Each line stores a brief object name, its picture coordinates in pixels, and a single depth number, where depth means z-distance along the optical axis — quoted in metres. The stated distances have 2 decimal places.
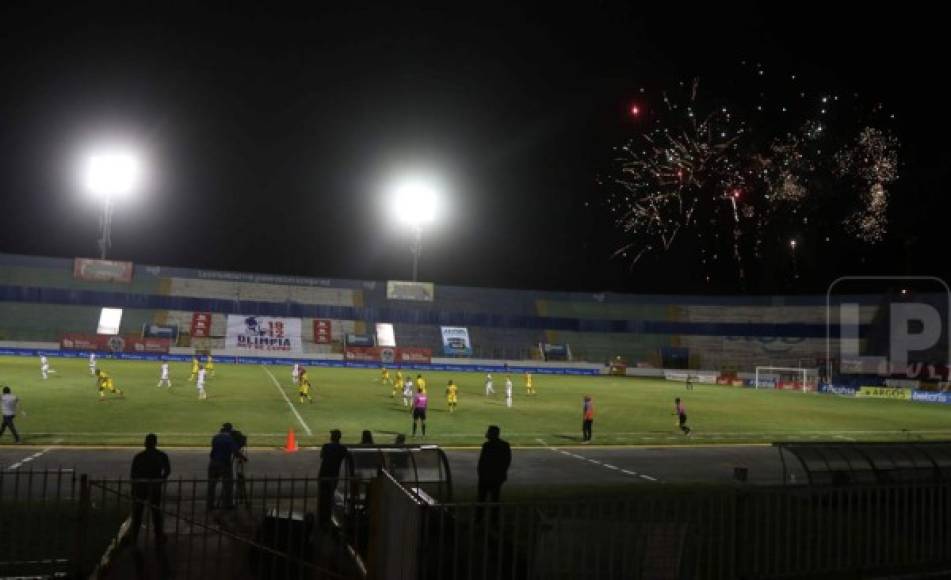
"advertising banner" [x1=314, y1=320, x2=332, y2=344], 78.25
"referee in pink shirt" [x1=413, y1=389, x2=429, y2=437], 25.83
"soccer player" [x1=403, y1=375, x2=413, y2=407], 35.59
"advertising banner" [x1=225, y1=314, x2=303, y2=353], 74.75
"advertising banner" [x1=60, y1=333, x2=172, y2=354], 63.49
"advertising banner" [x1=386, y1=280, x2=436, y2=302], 86.56
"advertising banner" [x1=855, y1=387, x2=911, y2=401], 60.31
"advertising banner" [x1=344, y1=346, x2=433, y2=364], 72.12
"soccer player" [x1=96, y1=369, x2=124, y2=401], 31.60
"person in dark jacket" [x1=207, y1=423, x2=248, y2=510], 13.80
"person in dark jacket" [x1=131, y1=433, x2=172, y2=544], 11.85
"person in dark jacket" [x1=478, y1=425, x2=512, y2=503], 13.41
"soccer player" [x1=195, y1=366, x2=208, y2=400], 34.09
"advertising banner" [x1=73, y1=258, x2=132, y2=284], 76.25
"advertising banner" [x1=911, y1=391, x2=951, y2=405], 57.60
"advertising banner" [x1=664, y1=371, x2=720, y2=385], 73.94
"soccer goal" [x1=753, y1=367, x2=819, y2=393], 66.31
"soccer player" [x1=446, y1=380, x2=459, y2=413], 33.88
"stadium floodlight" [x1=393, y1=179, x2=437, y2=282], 80.75
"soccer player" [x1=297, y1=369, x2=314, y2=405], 34.91
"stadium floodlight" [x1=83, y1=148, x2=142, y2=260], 66.50
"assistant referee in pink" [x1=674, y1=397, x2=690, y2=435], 29.52
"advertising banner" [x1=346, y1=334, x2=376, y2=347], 78.62
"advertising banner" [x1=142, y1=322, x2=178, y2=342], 71.84
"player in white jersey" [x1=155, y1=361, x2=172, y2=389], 38.31
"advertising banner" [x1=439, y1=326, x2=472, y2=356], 81.38
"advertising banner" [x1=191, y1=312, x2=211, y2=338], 74.63
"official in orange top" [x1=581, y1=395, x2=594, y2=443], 26.17
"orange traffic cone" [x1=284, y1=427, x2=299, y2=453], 22.19
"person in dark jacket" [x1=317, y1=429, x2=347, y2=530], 12.84
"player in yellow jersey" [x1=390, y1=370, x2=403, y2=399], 39.53
